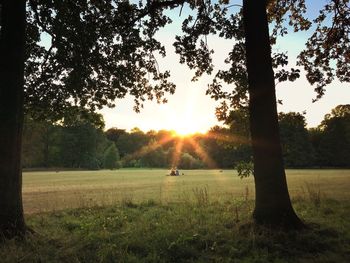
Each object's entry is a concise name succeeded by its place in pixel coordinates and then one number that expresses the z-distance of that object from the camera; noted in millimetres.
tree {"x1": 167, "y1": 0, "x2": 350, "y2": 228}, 9227
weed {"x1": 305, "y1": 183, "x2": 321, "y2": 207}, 13950
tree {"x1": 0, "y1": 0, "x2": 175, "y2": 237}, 9523
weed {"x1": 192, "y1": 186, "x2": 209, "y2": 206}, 14626
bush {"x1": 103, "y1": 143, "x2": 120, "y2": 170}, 112875
